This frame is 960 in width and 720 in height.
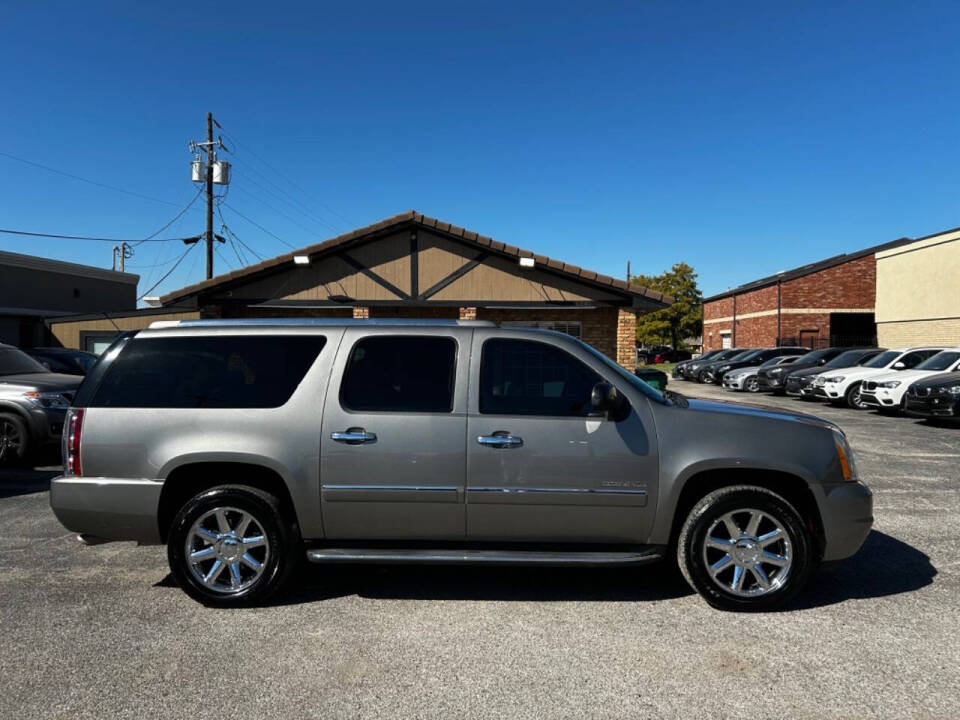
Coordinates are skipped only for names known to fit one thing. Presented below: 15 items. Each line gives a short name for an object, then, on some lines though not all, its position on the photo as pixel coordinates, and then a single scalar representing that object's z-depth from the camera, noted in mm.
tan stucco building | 26500
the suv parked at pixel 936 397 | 12570
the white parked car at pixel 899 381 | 14828
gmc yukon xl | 4027
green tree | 59812
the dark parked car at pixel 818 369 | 19469
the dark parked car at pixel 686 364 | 32500
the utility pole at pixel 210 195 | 26797
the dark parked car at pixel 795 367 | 22328
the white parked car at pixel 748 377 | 24000
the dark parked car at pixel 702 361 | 30719
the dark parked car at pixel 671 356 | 56281
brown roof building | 15508
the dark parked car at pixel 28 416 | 8758
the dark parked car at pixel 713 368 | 28267
